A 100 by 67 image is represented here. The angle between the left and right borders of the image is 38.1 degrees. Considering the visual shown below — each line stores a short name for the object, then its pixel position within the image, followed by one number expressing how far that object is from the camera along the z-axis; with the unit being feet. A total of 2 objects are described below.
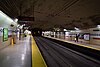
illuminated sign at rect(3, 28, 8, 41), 42.96
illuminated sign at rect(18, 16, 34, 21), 39.86
